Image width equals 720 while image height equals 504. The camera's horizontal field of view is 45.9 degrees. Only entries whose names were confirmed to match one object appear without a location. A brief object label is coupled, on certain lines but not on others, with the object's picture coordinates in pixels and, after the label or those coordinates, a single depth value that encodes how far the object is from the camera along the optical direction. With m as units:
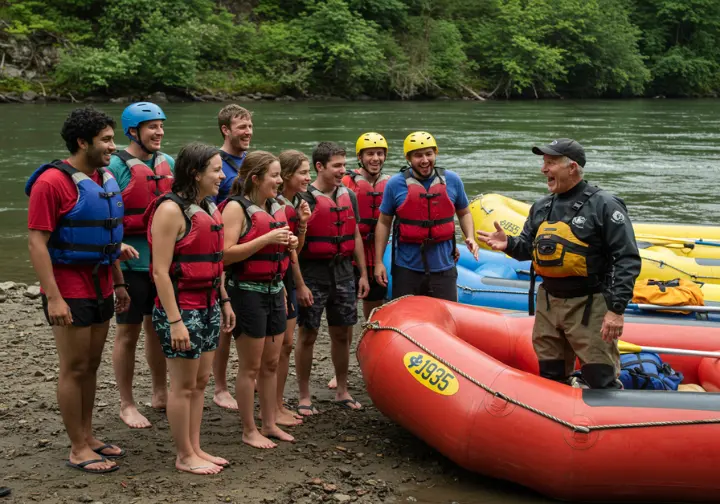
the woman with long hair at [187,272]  3.49
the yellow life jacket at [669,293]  5.22
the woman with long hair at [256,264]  3.89
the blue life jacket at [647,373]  4.22
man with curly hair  3.43
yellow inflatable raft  6.25
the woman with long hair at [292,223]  4.21
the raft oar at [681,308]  5.05
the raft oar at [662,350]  4.23
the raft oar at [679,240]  6.86
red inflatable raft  3.59
